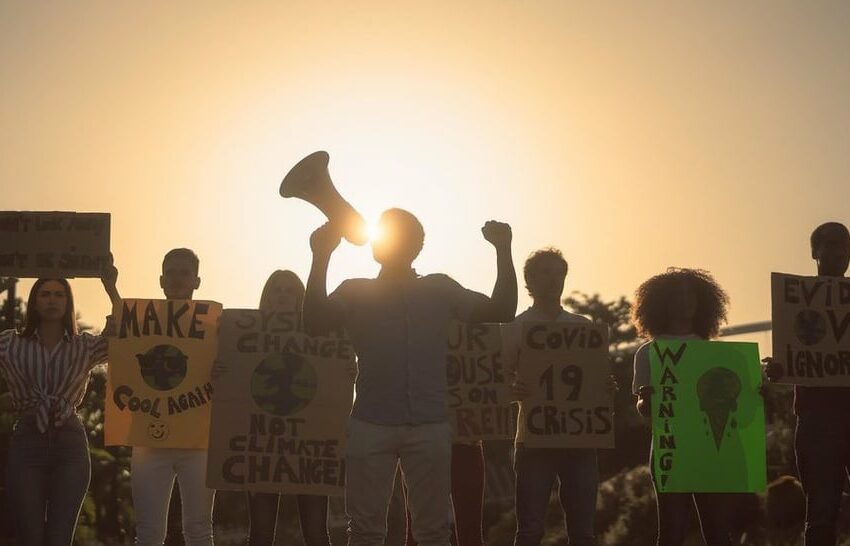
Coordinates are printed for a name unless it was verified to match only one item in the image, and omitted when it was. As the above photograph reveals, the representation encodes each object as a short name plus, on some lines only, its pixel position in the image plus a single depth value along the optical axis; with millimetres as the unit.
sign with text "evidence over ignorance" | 9039
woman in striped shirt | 8258
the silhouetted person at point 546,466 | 8500
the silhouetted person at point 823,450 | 8555
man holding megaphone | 6758
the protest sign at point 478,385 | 9477
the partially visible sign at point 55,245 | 9602
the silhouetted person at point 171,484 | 8586
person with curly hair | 8398
